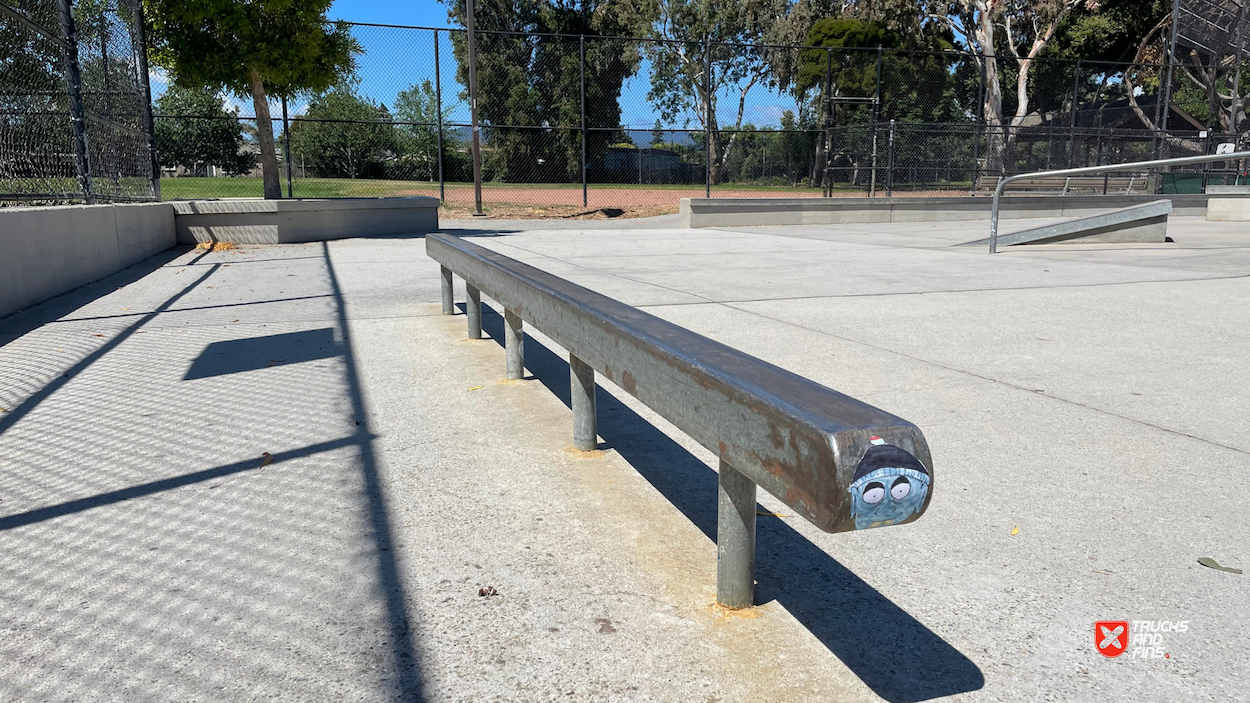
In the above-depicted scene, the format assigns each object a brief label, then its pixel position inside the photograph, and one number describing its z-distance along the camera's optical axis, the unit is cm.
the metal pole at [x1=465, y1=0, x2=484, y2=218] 1834
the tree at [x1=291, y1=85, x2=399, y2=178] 2756
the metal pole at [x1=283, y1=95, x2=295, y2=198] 1698
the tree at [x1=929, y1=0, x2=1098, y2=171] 3531
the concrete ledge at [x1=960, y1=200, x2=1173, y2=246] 1205
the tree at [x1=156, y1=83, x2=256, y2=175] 2798
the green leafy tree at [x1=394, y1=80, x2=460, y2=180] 2795
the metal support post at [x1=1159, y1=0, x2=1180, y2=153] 2645
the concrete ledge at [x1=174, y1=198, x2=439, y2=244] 1279
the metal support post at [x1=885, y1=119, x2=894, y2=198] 1995
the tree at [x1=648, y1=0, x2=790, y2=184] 2573
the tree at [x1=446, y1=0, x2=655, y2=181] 2655
